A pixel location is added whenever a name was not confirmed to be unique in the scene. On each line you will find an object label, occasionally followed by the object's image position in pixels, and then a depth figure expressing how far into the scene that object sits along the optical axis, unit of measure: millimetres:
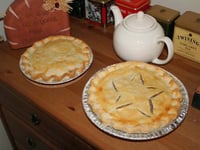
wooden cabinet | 803
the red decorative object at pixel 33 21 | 890
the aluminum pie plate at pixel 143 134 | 650
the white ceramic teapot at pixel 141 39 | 796
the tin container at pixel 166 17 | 880
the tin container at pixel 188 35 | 826
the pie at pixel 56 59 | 813
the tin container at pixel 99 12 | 974
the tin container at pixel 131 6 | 923
